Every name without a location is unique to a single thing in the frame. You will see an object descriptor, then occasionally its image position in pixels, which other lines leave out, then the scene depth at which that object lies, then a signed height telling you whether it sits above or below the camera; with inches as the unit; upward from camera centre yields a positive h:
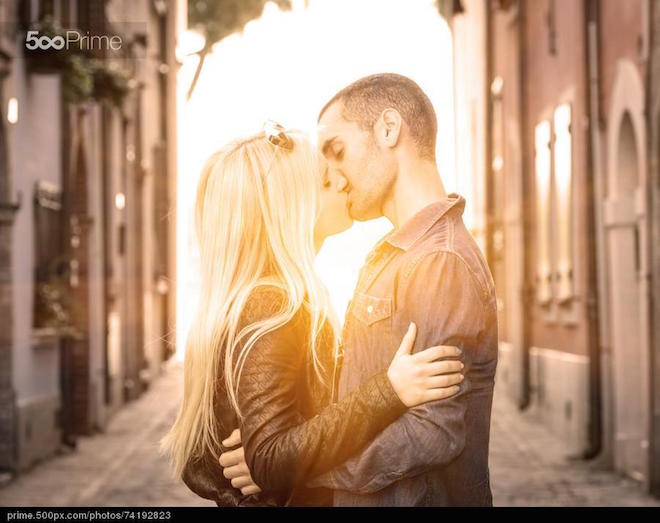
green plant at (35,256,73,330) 538.9 -2.4
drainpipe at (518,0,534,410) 724.7 +35.5
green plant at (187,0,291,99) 943.0 +184.6
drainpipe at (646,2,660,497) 400.2 +17.1
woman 117.6 -4.7
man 114.0 -0.8
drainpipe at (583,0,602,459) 514.0 +22.9
